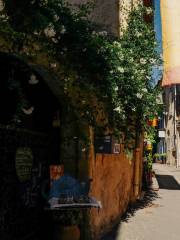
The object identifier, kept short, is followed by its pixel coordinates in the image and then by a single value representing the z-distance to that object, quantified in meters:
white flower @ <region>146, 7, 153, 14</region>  11.31
